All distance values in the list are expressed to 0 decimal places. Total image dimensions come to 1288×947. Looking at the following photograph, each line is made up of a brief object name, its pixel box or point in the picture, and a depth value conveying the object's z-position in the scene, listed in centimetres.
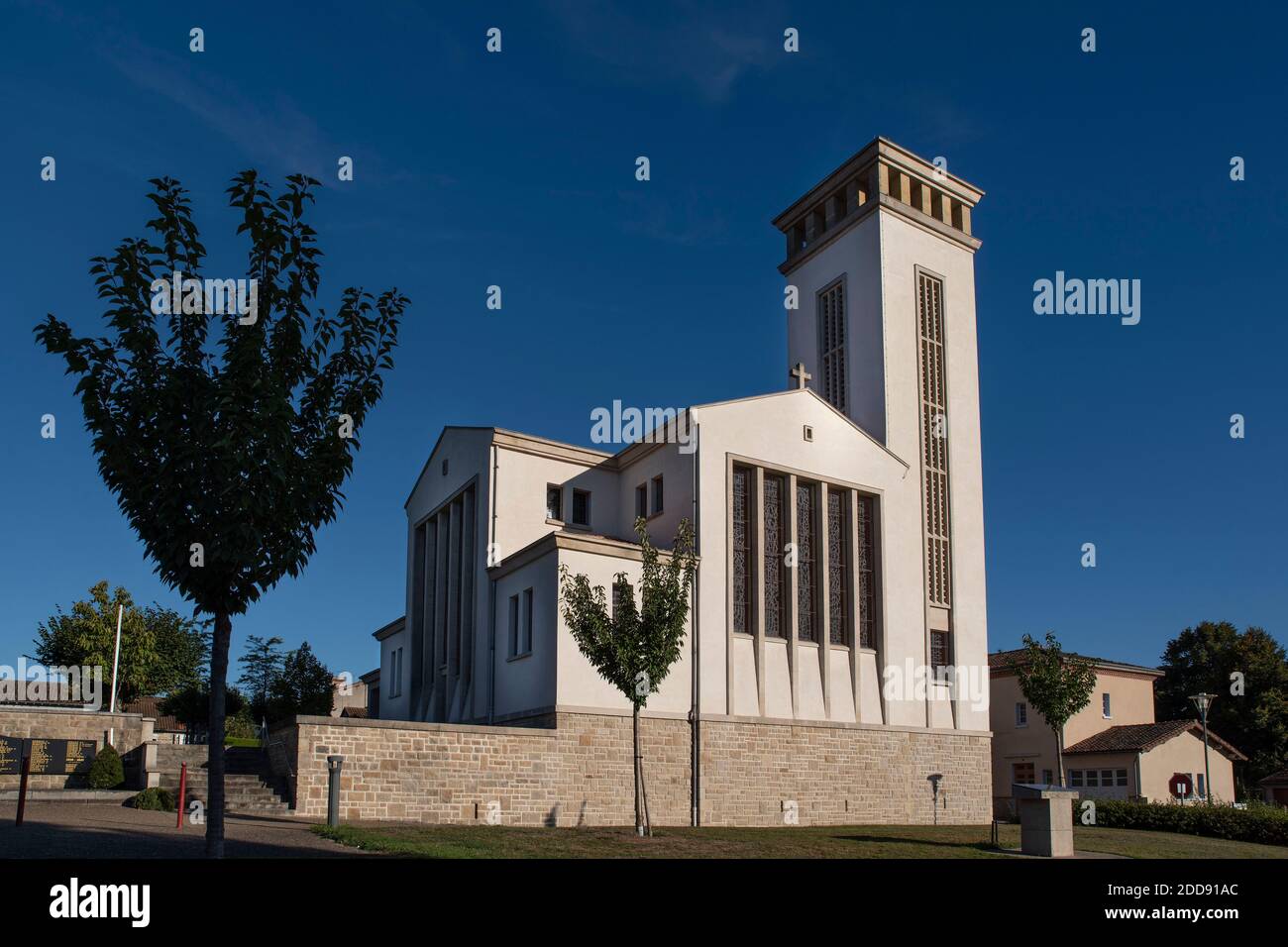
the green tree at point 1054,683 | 3284
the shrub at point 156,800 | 2314
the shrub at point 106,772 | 2756
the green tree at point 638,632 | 2150
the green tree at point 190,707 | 4344
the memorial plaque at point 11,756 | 2747
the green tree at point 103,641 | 5081
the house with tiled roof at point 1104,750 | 4284
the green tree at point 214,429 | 1065
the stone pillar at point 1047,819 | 1925
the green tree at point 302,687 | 4306
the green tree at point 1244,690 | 5700
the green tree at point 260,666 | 5322
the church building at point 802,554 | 2805
